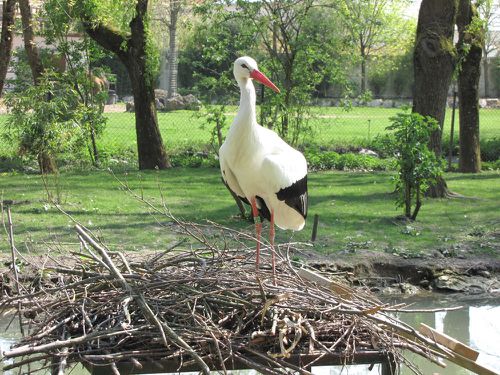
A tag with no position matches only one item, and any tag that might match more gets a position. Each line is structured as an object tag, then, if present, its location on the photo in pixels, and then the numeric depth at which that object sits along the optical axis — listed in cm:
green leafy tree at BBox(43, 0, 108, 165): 1561
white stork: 630
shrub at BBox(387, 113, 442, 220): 1077
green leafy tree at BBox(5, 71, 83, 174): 1189
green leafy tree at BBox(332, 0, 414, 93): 3917
